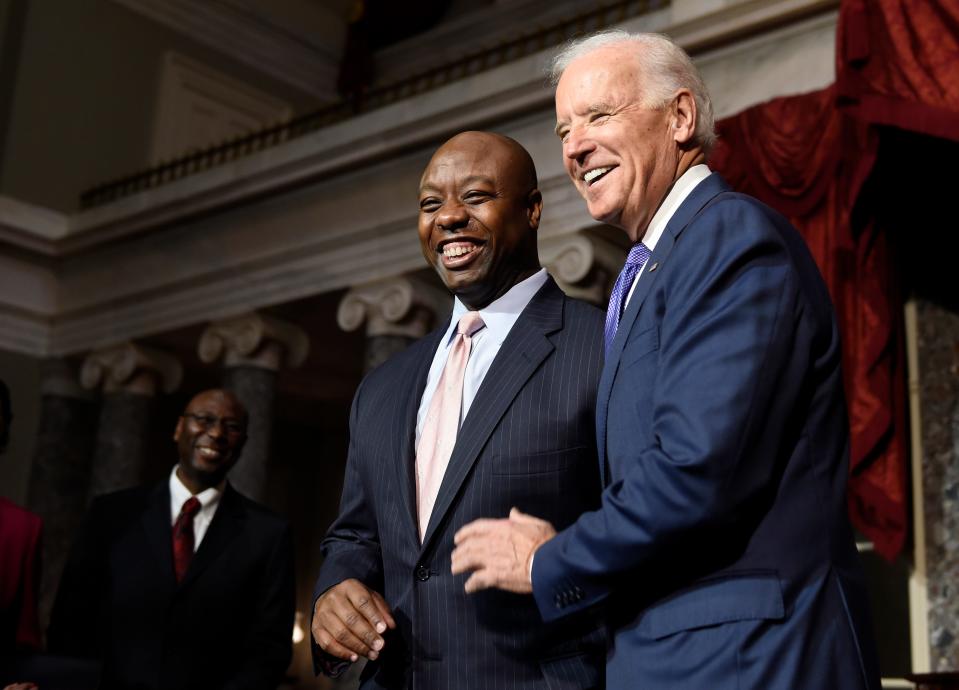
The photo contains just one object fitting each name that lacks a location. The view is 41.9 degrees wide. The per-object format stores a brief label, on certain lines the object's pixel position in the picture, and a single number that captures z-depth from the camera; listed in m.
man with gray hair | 1.80
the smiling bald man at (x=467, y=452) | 2.41
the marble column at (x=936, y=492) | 6.61
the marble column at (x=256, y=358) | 10.46
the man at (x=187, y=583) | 4.55
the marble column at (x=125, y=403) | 11.38
